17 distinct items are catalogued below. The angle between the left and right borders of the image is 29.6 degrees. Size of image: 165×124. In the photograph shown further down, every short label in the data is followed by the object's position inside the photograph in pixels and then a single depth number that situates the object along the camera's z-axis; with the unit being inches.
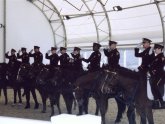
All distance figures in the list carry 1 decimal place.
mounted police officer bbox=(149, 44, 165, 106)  247.6
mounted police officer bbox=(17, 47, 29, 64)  421.4
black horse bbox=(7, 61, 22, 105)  416.8
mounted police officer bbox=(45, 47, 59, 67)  367.9
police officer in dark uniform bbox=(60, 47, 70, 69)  357.7
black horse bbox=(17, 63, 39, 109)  390.3
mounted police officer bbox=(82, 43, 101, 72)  339.9
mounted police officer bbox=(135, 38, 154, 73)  262.3
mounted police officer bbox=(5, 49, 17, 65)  432.8
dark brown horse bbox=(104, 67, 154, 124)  241.4
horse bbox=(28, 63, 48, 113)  369.1
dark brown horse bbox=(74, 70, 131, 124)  274.1
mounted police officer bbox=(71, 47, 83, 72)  358.9
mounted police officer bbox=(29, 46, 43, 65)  398.4
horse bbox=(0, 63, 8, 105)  429.1
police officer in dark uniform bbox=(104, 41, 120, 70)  308.2
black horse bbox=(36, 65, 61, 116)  343.9
